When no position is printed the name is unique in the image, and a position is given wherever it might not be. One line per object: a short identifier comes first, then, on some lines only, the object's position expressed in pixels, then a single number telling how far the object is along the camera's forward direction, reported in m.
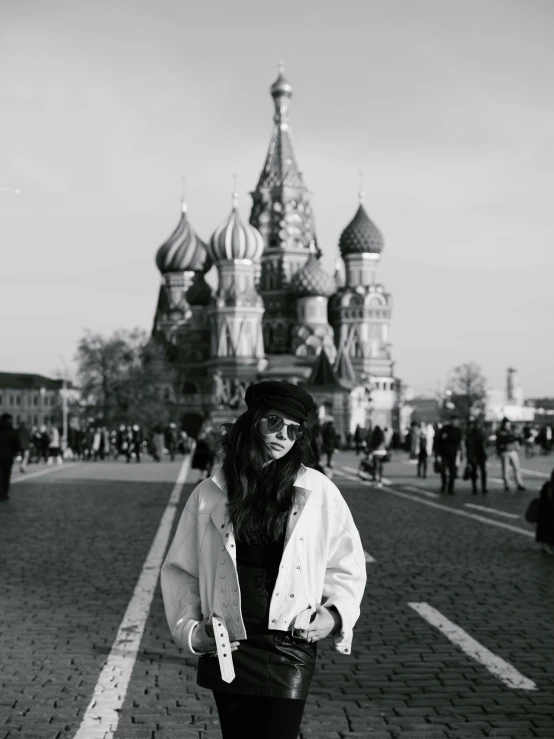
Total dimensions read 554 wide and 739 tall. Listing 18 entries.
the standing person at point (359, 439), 56.45
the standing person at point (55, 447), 45.56
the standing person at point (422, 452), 30.30
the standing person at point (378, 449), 26.52
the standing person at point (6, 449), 21.08
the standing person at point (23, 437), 23.24
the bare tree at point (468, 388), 112.32
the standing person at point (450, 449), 23.67
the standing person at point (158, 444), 46.69
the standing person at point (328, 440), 33.59
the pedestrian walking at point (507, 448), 23.88
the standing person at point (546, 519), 12.93
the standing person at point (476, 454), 23.73
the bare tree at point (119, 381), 84.50
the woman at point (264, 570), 3.65
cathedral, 115.56
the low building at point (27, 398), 168.62
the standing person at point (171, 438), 48.66
